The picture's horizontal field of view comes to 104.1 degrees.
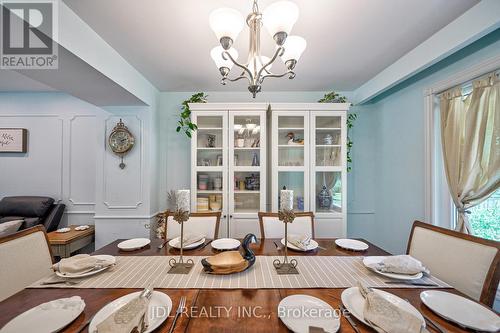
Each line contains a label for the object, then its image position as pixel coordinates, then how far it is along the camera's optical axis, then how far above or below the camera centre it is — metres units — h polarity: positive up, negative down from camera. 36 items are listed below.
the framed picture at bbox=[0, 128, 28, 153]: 2.60 +0.36
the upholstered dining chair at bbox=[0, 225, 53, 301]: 0.94 -0.49
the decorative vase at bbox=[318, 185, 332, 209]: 2.41 -0.39
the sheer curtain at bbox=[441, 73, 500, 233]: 1.32 +0.20
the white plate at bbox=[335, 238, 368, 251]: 1.30 -0.53
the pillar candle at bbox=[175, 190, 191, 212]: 1.10 -0.18
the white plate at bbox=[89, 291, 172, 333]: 0.64 -0.51
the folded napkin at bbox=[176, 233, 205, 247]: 1.34 -0.50
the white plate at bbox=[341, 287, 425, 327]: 0.70 -0.52
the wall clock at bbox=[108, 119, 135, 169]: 2.32 +0.33
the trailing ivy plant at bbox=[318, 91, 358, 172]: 2.38 +0.69
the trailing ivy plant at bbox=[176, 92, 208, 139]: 2.31 +0.68
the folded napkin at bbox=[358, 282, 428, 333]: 0.60 -0.48
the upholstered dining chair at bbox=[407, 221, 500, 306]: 0.87 -0.47
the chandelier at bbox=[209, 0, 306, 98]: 0.94 +0.72
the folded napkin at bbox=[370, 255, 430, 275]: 0.95 -0.48
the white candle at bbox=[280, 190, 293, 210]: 1.10 -0.18
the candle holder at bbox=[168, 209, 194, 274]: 1.02 -0.53
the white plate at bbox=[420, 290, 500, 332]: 0.64 -0.51
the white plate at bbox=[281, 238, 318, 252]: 1.29 -0.53
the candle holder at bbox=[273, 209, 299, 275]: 1.01 -0.53
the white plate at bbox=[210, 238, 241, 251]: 1.30 -0.53
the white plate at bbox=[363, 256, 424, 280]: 0.93 -0.52
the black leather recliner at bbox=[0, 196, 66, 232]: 2.38 -0.55
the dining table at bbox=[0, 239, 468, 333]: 0.66 -0.53
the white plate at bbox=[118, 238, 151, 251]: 1.28 -0.52
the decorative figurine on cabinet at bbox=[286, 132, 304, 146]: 2.42 +0.37
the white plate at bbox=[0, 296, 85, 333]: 0.61 -0.51
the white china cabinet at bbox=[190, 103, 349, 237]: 2.33 +0.09
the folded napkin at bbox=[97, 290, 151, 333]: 0.58 -0.48
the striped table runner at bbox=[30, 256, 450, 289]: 0.89 -0.54
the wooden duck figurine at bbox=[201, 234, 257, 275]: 0.97 -0.49
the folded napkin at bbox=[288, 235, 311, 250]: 1.30 -0.50
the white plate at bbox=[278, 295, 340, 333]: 0.64 -0.51
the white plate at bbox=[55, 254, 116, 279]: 0.92 -0.51
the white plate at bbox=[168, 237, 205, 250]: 1.30 -0.52
